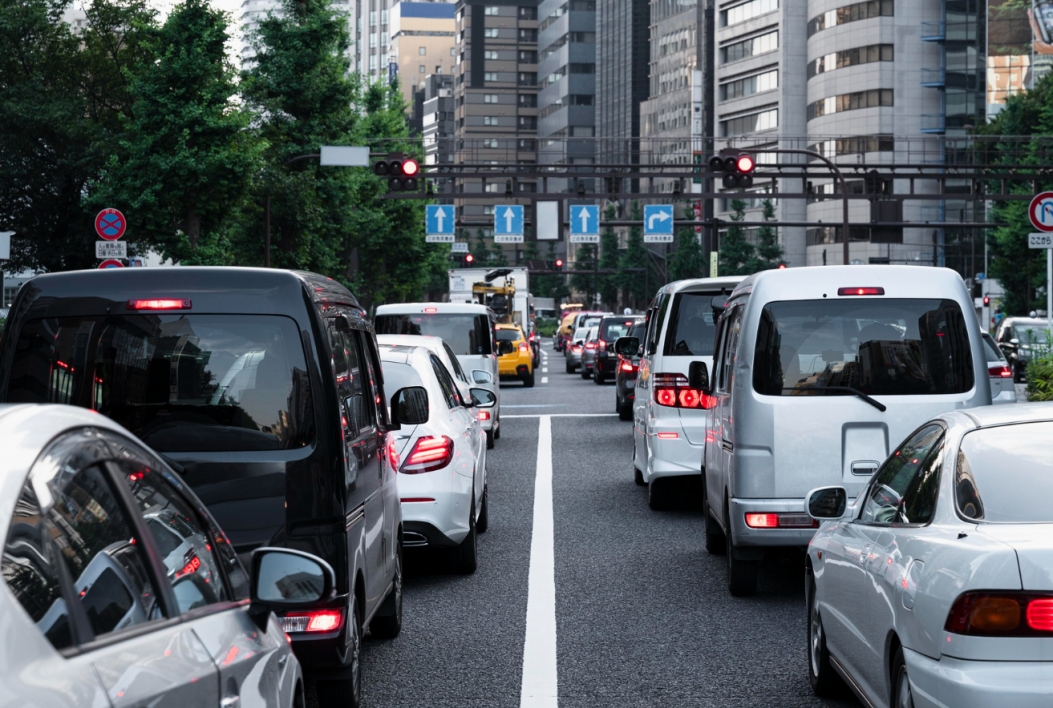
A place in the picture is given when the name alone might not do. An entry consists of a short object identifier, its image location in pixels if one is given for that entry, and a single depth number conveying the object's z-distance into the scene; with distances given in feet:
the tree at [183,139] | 123.44
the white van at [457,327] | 66.08
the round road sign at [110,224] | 78.12
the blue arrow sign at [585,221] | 196.34
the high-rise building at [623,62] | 489.26
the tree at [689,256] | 376.07
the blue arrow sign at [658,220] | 197.67
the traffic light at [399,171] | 131.34
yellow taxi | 124.47
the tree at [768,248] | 334.85
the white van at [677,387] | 40.70
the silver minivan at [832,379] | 27.68
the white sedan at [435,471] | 30.19
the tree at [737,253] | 339.98
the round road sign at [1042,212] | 65.72
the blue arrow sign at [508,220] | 203.92
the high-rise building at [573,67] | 537.65
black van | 17.70
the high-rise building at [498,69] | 582.35
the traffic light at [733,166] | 118.32
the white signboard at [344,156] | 134.92
